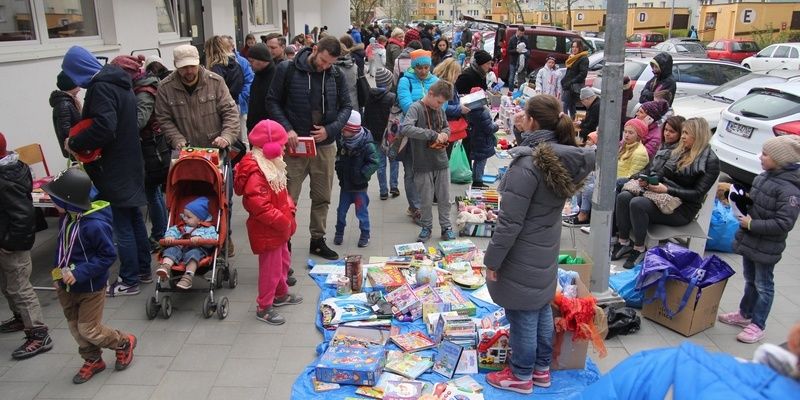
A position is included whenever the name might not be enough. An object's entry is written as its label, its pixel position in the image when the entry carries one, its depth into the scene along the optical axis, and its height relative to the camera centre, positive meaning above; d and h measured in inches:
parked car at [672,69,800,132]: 428.6 -48.3
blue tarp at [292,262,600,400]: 156.6 -92.3
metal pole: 175.0 -34.4
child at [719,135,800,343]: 174.2 -55.1
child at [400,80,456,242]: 241.3 -46.3
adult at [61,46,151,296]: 189.8 -36.6
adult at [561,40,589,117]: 494.9 -32.5
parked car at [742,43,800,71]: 912.4 -37.9
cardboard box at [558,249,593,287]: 195.2 -74.8
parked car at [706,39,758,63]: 1107.9 -30.0
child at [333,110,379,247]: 241.3 -52.1
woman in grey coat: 140.0 -42.5
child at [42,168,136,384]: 147.5 -53.7
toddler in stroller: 187.8 -62.4
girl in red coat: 180.9 -50.3
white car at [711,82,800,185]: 315.6 -47.8
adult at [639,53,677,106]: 383.6 -24.5
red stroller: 192.1 -53.8
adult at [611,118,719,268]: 223.9 -57.9
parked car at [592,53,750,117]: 519.2 -33.3
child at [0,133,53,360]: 163.5 -58.0
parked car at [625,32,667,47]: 1402.6 -11.7
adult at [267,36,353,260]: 224.7 -26.1
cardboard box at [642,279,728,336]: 187.0 -85.2
